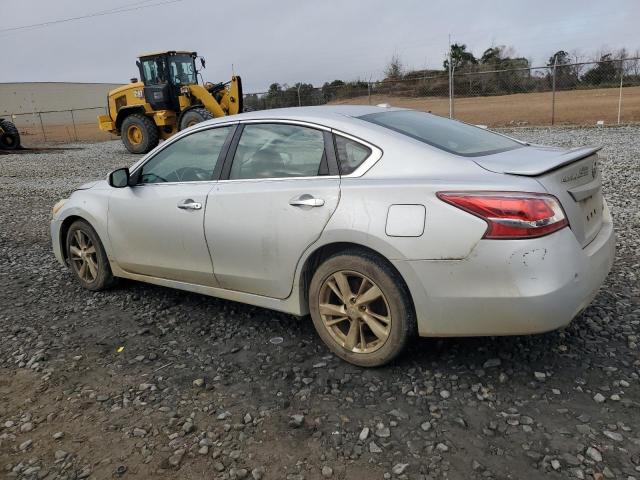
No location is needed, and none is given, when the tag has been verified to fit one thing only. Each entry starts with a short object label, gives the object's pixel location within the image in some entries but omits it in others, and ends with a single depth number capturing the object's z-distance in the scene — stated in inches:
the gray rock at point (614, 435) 99.8
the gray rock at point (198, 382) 129.0
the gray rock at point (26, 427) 115.6
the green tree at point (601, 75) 1026.7
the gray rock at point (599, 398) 111.7
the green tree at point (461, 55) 2068.7
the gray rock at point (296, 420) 111.3
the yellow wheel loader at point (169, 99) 697.0
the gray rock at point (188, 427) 111.7
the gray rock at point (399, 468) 95.7
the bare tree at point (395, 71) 1663.4
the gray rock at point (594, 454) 95.3
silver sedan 109.1
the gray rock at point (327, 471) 96.6
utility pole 756.0
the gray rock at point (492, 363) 128.3
